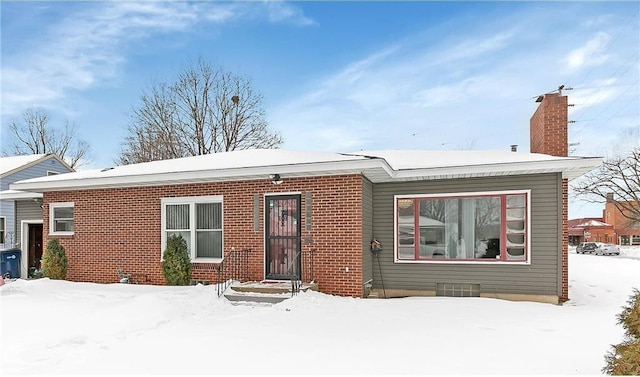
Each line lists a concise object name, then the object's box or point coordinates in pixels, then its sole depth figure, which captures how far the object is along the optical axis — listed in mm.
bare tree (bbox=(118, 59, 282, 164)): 23188
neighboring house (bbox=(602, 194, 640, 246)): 45875
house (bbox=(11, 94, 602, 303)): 7930
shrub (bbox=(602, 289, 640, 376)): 2877
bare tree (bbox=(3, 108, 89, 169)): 32188
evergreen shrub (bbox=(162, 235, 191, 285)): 8938
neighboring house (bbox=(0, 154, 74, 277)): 13915
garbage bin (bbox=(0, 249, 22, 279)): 13188
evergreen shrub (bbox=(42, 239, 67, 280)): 10164
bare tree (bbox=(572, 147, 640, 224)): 29109
